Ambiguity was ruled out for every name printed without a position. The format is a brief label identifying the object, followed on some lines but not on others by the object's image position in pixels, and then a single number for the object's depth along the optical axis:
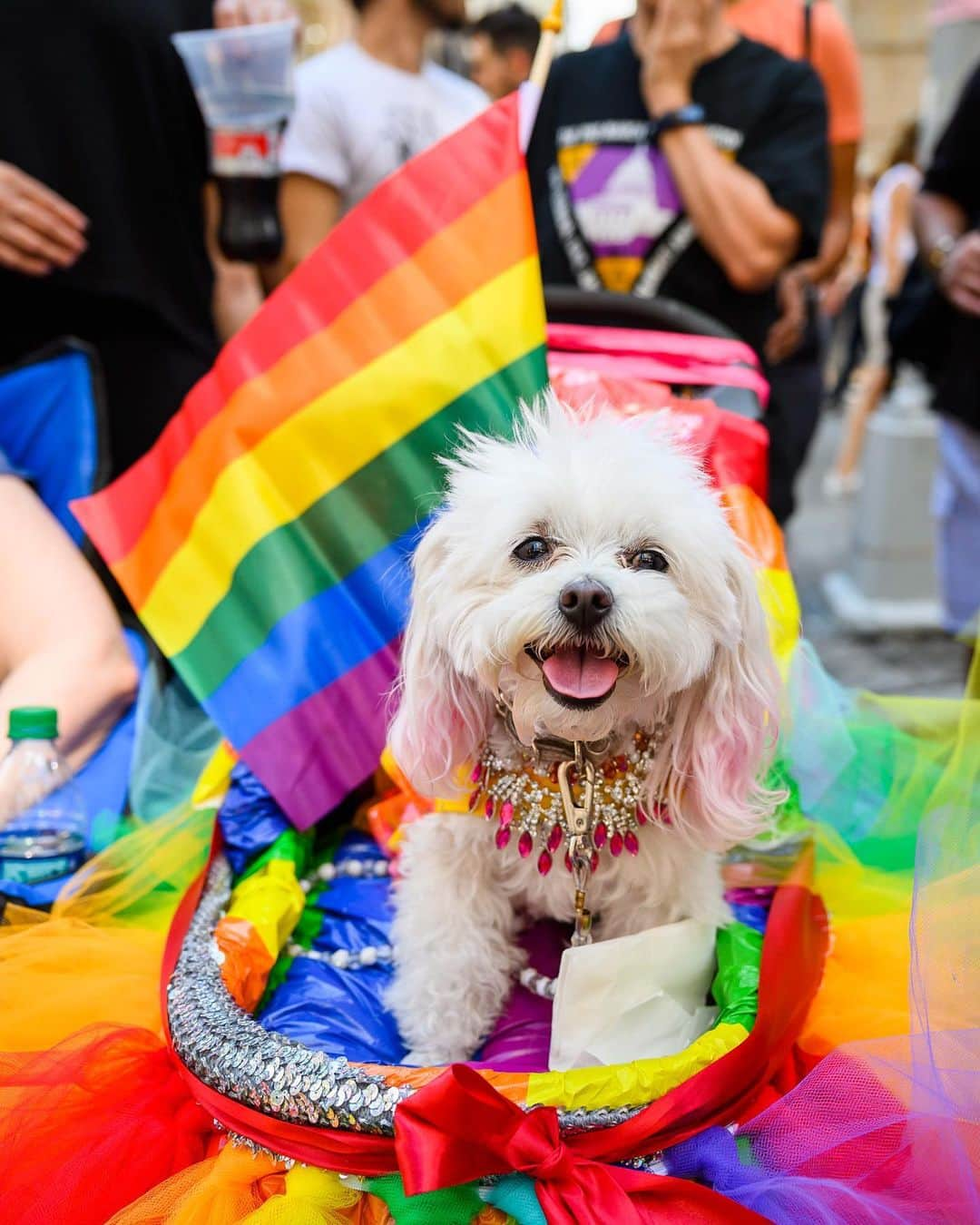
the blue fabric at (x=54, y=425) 2.01
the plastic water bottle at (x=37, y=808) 1.44
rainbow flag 1.65
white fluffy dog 1.14
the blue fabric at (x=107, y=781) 1.59
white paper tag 1.20
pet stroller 0.99
